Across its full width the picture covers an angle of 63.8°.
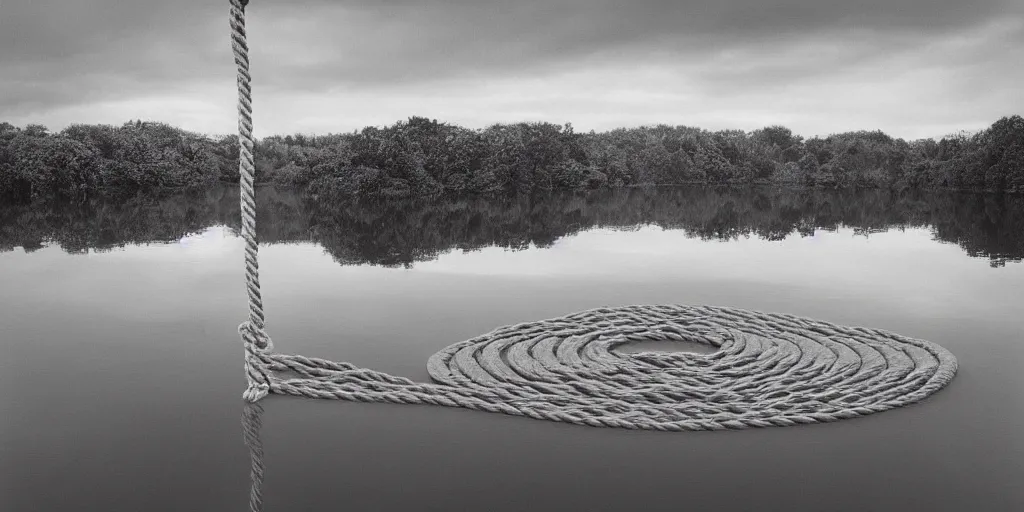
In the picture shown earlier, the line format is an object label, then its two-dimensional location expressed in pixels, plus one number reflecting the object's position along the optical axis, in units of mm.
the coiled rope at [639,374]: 4109
